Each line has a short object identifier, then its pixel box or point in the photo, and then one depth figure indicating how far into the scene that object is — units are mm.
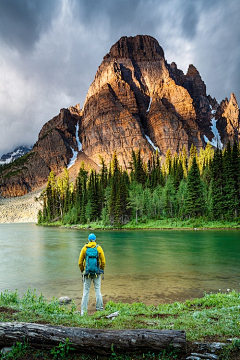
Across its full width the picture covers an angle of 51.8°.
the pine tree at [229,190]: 56250
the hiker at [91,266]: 9273
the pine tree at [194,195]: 61372
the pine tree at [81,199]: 83806
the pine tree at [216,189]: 57375
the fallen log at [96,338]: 4945
